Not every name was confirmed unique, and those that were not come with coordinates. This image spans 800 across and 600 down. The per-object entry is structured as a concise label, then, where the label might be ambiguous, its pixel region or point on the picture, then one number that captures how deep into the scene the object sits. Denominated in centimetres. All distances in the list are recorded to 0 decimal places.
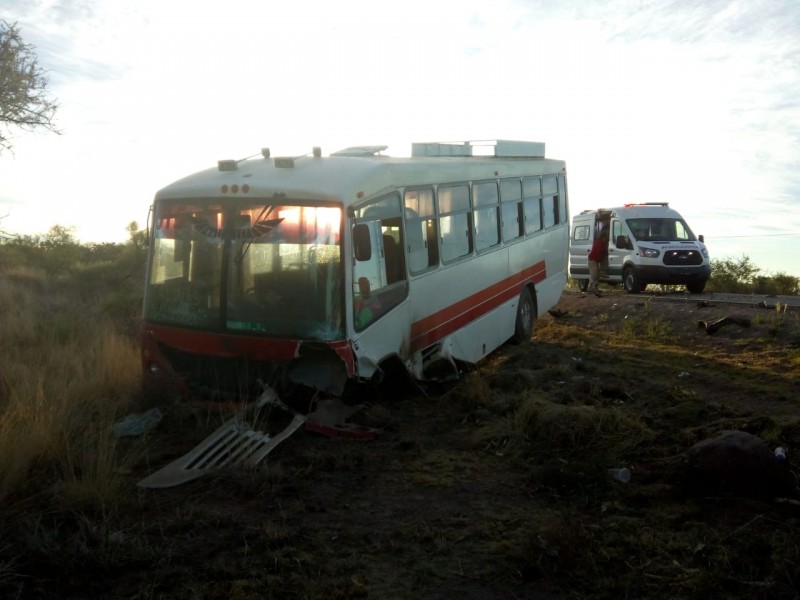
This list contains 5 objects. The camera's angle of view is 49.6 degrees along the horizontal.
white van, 2297
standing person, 2534
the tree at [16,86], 1941
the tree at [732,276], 2783
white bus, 834
